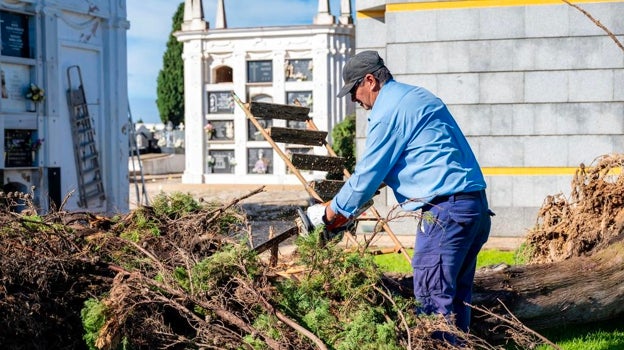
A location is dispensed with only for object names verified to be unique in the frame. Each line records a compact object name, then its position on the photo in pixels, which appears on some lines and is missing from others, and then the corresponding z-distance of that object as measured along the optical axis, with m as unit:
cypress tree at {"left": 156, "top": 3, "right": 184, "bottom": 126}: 47.50
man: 4.61
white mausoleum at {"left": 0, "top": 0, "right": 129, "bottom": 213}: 13.43
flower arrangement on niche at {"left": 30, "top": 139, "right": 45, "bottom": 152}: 13.71
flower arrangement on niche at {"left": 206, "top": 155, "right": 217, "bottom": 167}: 26.08
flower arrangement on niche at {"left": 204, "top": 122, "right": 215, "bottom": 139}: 25.72
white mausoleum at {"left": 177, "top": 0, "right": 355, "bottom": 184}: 25.06
